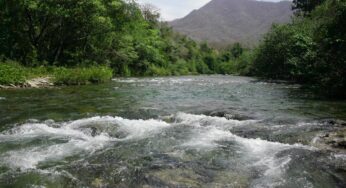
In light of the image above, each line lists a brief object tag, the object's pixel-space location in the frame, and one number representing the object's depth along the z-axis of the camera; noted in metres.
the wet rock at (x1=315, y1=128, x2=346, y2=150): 8.41
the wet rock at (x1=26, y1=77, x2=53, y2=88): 23.65
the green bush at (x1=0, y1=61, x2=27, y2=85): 22.45
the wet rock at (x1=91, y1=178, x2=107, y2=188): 6.22
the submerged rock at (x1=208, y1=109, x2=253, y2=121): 12.13
